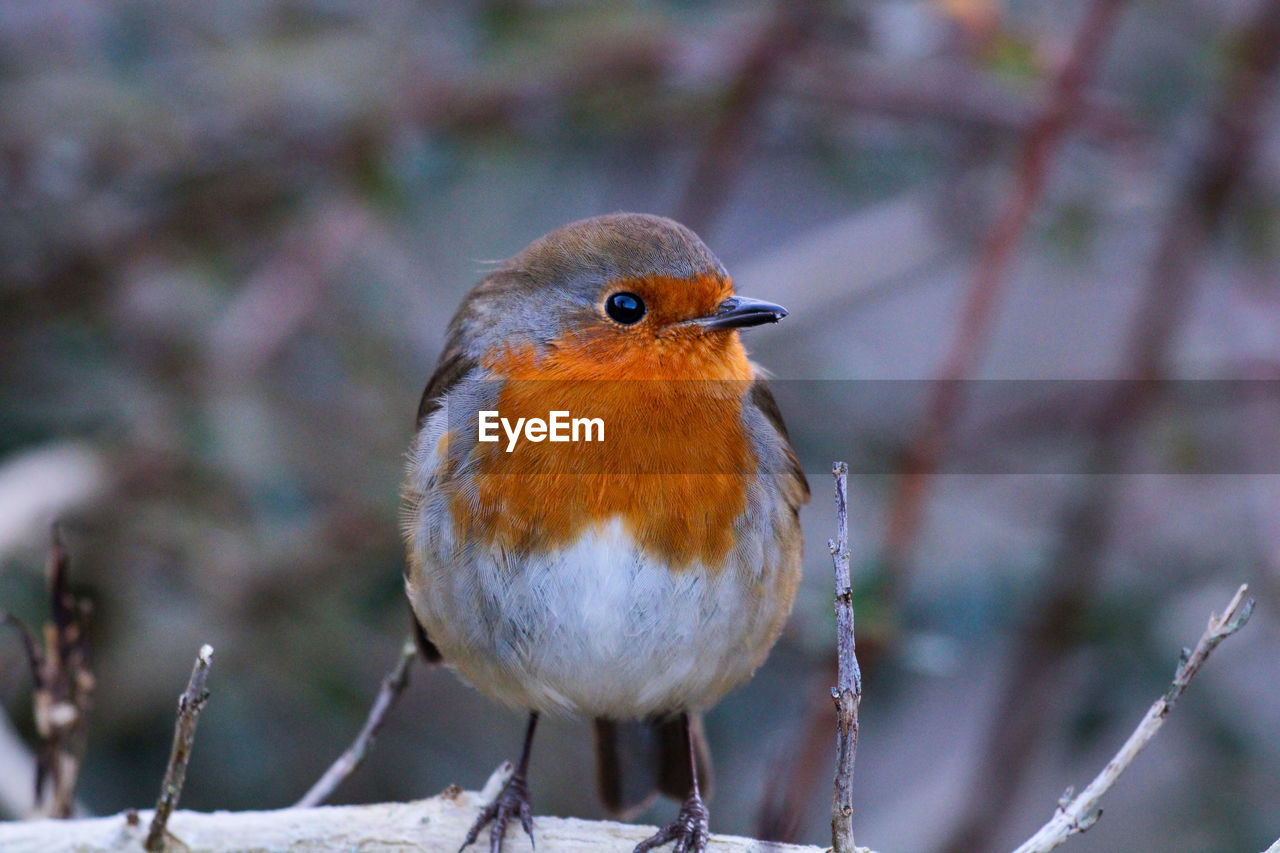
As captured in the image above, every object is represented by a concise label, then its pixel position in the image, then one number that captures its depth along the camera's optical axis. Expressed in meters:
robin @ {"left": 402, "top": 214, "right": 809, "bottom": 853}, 4.94
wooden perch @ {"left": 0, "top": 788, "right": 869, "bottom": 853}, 4.73
